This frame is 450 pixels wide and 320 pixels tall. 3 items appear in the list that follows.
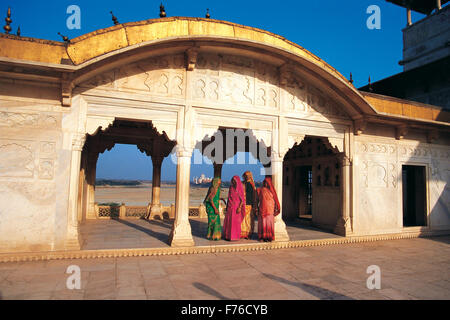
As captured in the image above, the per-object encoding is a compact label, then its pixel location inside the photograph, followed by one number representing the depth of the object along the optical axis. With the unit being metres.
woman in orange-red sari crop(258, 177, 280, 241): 6.70
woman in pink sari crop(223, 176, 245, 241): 6.71
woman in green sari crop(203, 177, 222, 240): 6.62
